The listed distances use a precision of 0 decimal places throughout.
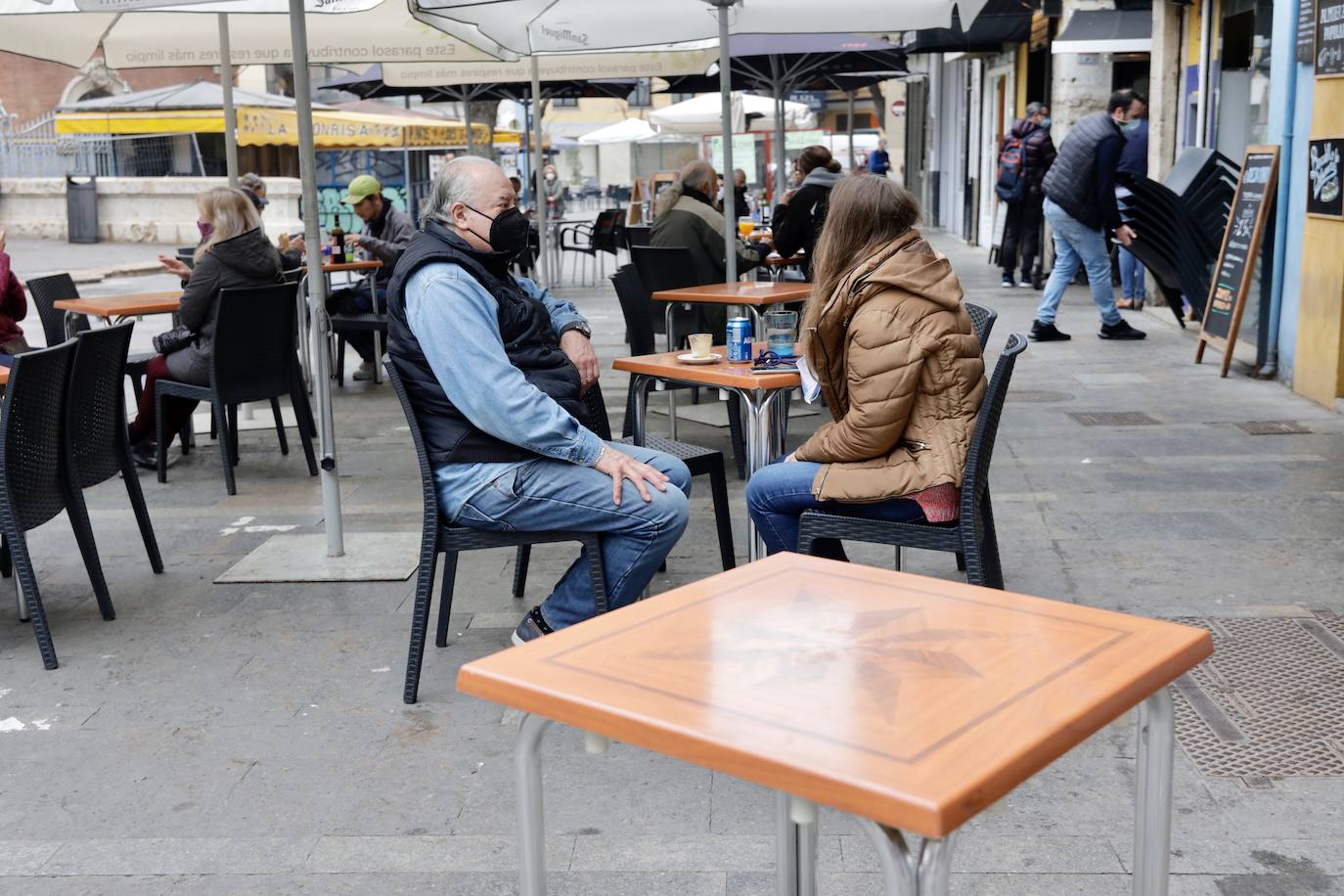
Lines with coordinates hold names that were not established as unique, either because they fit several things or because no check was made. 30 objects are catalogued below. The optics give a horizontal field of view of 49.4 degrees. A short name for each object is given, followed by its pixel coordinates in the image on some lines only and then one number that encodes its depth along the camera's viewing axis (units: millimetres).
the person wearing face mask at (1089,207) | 10766
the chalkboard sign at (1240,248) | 9125
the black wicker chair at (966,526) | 3707
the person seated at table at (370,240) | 9820
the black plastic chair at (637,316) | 6285
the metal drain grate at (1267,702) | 3459
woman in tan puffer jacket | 3721
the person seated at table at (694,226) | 8930
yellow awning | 24511
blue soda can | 4875
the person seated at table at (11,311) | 7309
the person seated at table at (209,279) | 6871
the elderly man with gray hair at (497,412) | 3816
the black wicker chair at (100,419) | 4910
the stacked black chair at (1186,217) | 10500
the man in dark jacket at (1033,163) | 14398
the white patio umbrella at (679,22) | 7547
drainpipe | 8742
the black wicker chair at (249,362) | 6691
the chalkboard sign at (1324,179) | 7957
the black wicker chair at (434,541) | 3938
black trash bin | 27219
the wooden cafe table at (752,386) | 4539
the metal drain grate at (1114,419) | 7844
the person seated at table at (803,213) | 10062
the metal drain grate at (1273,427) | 7457
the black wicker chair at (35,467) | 4418
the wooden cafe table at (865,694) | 1605
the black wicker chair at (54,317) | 7707
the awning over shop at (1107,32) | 14914
